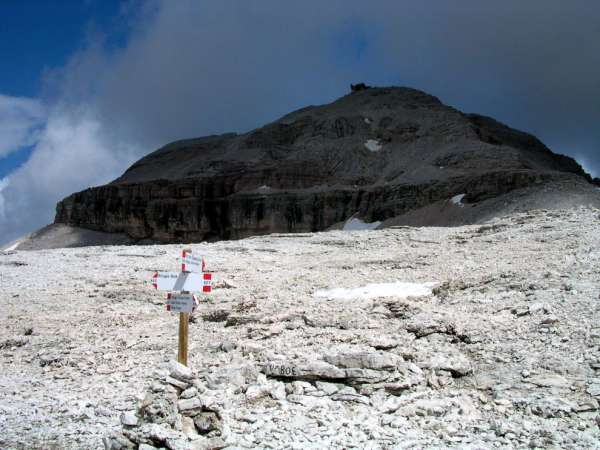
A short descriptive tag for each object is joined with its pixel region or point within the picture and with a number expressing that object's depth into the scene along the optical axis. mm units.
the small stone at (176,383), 5719
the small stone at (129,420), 5260
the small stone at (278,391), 6363
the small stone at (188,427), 5277
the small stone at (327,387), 6395
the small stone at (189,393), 5684
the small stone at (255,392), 6359
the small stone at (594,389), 5836
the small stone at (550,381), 6105
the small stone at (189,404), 5507
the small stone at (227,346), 8168
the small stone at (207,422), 5391
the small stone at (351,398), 6200
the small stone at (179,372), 5840
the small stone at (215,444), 5180
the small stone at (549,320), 7734
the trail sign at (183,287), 6926
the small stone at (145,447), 4905
